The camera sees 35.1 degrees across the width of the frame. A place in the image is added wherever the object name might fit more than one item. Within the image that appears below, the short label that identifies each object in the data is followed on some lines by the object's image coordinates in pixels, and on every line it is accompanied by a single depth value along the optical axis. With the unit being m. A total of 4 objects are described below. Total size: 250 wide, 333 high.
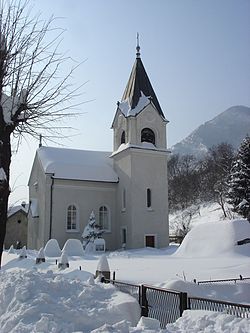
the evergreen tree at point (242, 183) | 21.73
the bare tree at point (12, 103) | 10.92
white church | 35.66
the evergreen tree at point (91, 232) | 34.38
